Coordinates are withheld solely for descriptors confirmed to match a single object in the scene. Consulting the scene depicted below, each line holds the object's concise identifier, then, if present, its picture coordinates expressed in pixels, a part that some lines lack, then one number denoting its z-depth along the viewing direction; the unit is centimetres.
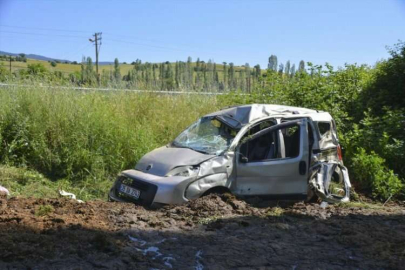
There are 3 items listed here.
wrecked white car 718
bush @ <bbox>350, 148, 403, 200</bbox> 950
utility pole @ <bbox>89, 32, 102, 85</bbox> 5031
